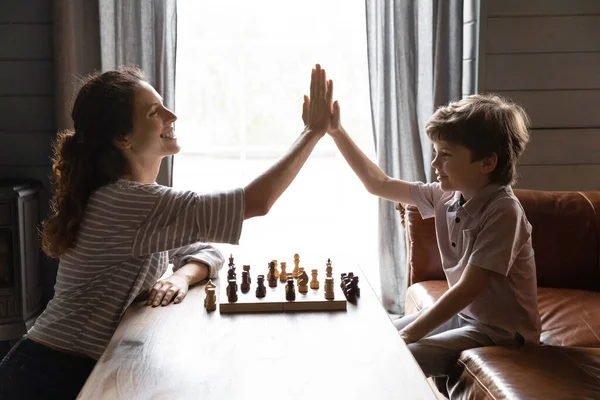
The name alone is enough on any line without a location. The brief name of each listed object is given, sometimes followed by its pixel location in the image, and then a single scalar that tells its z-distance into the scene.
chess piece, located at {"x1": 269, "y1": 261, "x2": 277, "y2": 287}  1.72
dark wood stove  3.09
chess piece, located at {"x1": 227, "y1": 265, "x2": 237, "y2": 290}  1.74
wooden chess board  1.56
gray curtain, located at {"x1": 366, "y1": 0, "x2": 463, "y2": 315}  3.40
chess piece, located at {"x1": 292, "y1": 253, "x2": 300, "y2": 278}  1.85
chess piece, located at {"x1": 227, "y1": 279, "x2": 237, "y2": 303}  1.58
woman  1.57
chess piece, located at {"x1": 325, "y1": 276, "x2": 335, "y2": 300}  1.57
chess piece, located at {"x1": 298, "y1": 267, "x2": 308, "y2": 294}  1.64
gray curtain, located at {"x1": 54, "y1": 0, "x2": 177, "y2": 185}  3.32
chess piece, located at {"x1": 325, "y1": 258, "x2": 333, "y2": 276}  1.72
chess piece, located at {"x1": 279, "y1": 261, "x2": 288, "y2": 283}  1.80
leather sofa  1.72
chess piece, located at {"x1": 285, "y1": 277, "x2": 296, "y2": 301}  1.58
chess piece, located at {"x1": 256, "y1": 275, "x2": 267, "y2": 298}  1.62
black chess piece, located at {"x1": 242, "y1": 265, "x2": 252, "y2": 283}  1.77
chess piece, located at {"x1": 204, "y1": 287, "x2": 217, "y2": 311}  1.57
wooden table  1.14
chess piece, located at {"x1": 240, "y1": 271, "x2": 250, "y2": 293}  1.67
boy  1.89
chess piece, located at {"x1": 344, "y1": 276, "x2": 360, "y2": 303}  1.64
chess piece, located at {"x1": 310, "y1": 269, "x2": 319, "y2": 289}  1.69
